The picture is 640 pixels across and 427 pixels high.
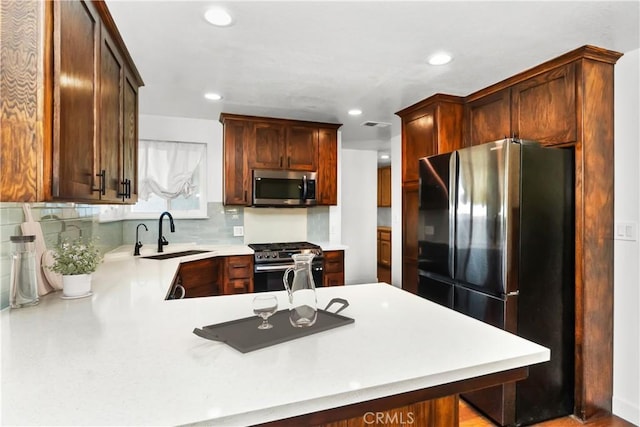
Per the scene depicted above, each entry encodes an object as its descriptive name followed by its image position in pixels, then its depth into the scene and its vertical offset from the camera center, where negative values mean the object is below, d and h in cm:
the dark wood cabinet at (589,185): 217 +17
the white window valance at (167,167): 373 +50
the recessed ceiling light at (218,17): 176 +101
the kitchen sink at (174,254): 305 -37
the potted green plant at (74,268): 161 -25
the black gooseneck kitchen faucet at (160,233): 328 -19
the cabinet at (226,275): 323 -59
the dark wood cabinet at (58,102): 99 +36
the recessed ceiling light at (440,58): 225 +101
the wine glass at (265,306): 116 -31
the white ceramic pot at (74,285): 160 -33
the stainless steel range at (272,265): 346 -51
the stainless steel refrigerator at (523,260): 212 -29
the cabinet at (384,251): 667 -74
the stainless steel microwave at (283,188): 377 +28
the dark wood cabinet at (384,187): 725 +55
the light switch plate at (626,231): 217 -11
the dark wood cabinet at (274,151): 374 +69
